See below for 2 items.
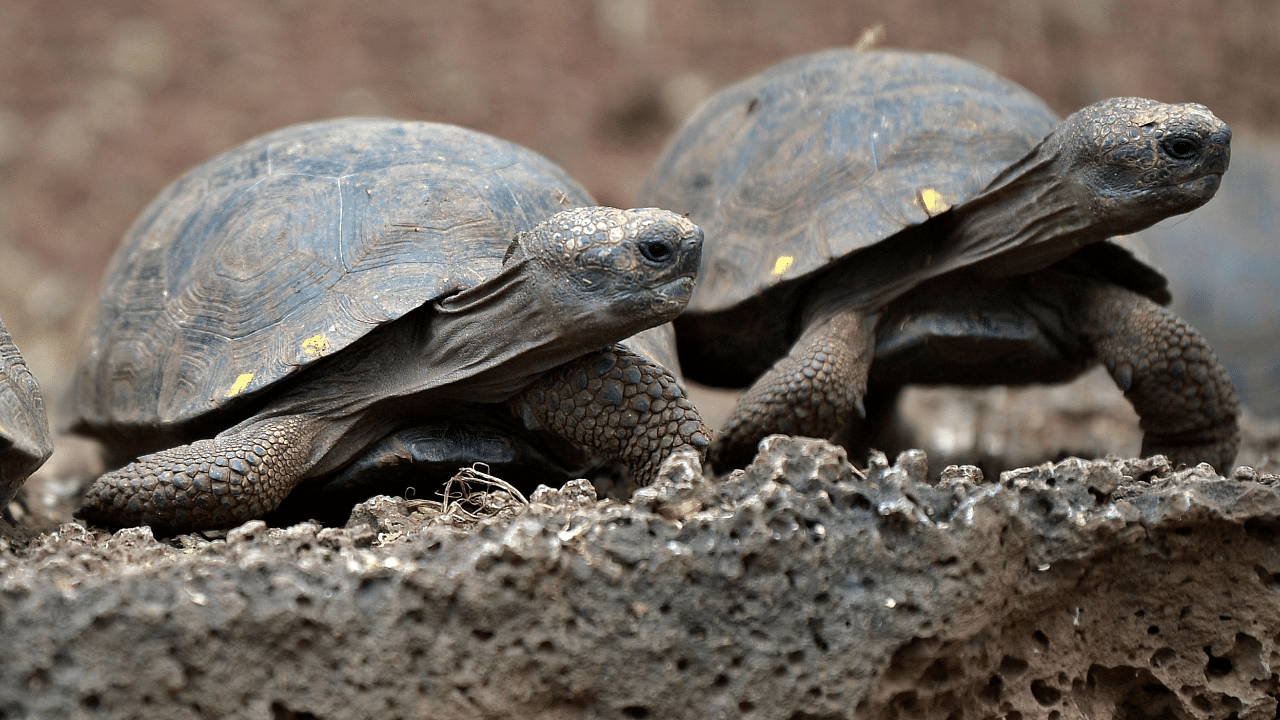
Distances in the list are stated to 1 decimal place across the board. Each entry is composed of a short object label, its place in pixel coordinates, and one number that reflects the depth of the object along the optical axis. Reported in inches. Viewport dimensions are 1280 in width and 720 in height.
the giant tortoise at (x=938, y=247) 233.9
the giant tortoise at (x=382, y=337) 200.0
